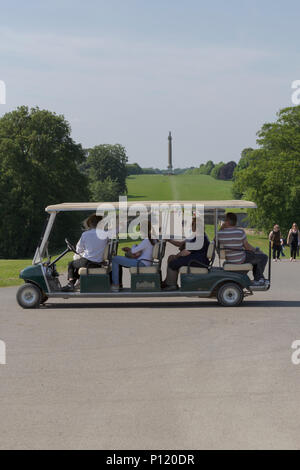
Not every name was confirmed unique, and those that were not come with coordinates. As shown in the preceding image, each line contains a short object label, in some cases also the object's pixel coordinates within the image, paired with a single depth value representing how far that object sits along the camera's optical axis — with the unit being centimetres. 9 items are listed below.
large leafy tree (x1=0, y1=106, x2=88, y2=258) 6219
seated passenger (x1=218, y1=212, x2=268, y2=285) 1411
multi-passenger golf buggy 1373
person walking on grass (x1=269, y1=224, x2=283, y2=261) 3064
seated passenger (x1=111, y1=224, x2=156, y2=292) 1399
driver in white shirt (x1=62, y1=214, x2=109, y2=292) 1400
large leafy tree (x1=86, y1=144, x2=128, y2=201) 12900
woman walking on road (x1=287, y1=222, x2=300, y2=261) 3136
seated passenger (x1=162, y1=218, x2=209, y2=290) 1391
